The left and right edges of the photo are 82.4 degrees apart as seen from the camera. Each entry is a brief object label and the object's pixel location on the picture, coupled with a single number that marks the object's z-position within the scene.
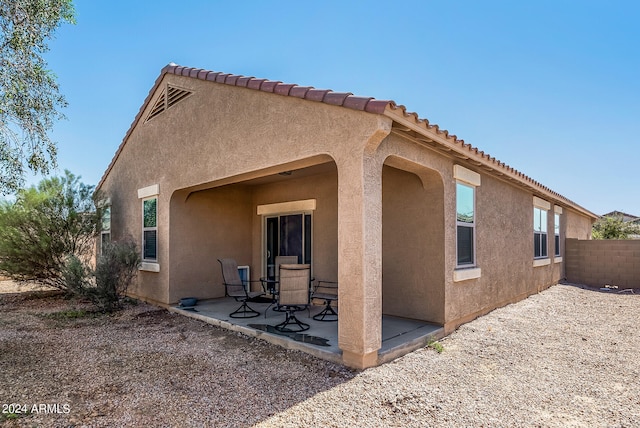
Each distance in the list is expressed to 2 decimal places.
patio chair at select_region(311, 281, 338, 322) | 7.35
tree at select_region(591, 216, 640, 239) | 24.41
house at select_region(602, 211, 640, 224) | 34.13
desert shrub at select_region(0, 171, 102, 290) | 10.66
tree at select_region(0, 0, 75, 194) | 5.82
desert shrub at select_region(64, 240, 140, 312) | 8.98
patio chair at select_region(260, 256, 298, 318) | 9.07
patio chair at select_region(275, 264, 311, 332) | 6.30
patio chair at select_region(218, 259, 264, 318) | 7.68
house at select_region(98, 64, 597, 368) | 4.92
